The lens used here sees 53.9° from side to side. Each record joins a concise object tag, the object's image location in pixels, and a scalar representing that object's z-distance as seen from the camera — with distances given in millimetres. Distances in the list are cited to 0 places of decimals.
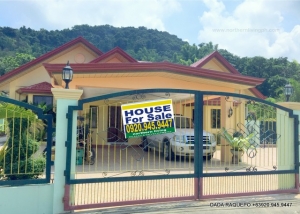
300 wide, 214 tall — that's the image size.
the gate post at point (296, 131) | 6441
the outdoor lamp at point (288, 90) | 6621
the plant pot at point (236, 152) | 9059
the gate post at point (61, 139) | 4973
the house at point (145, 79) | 9008
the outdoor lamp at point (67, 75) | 5309
